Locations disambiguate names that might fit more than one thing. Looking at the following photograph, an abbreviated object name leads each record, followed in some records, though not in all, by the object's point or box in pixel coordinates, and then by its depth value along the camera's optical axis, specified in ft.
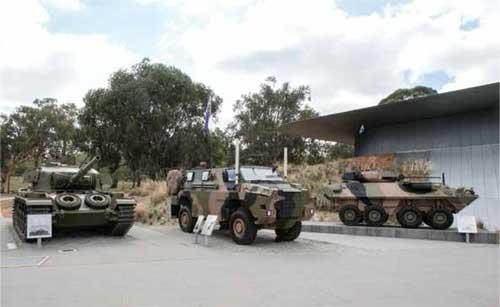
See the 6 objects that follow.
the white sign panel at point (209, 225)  33.42
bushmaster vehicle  32.63
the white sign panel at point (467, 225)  37.75
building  50.16
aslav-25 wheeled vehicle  41.93
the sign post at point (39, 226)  31.37
